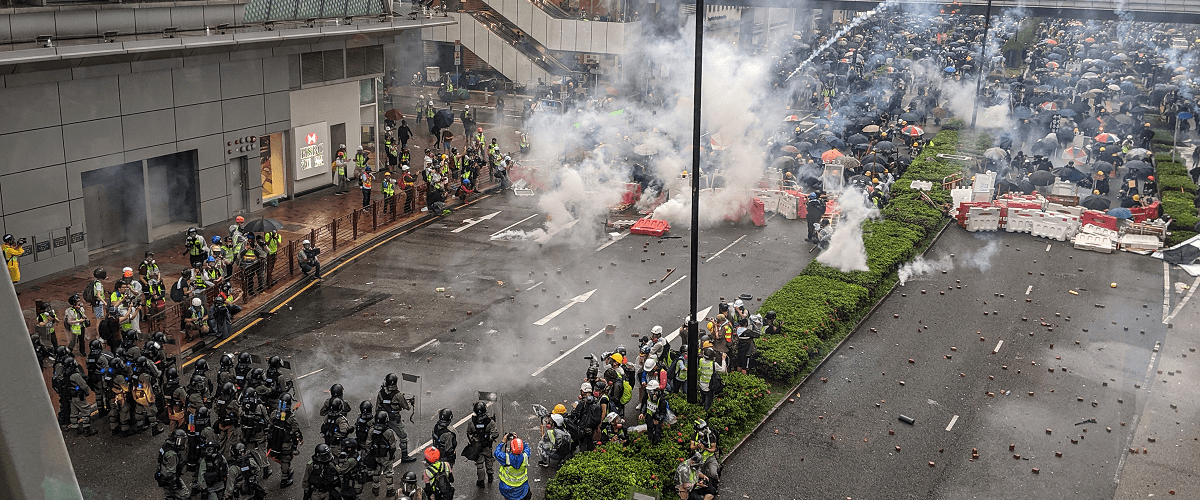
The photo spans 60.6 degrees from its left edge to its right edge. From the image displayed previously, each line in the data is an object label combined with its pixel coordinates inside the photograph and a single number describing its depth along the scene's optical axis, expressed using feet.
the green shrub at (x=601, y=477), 42.06
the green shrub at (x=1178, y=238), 86.22
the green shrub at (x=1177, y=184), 101.24
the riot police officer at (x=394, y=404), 46.44
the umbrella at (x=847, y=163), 99.40
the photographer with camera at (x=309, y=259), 71.56
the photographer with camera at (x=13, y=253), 61.91
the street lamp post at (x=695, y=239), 46.11
